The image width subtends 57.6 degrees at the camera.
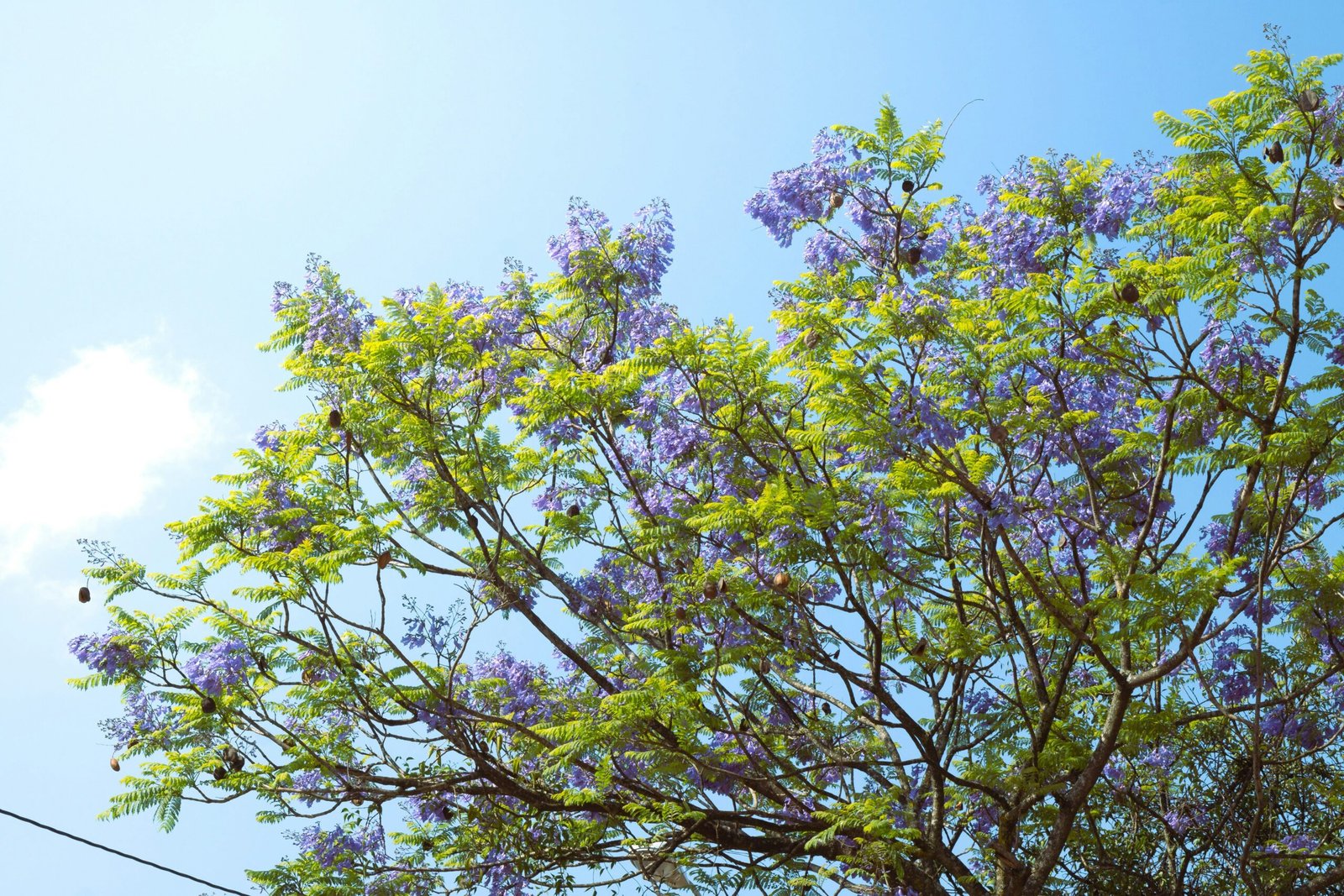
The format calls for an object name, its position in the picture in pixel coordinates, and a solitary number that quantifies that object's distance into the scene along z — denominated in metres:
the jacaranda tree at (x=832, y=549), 6.70
